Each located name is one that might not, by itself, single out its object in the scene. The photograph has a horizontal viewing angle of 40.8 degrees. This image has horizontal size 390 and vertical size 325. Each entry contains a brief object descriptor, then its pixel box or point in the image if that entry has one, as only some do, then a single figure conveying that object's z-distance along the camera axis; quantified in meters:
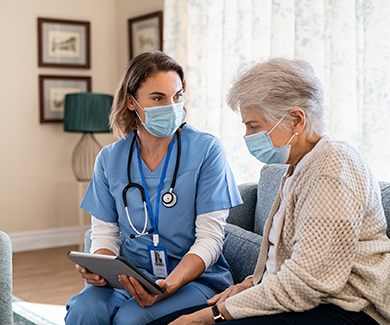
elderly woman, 1.20
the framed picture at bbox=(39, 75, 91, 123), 4.59
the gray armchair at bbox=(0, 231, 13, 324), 1.83
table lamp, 4.22
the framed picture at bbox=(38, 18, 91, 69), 4.59
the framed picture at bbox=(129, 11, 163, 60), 4.43
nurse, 1.70
